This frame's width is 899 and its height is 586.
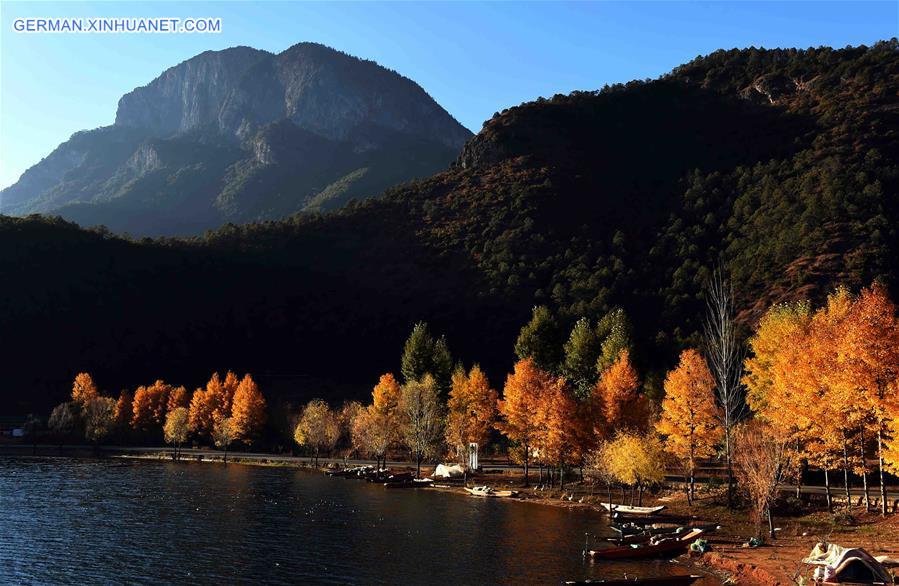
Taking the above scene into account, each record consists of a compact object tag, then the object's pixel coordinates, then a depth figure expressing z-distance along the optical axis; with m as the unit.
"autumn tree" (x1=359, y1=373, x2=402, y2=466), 101.25
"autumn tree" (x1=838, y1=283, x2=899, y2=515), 51.38
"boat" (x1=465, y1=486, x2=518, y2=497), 79.25
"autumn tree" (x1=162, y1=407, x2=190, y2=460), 125.69
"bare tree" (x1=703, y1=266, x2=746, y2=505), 63.03
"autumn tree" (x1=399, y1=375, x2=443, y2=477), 98.25
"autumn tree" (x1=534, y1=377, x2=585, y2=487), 78.69
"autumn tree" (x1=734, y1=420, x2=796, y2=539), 50.38
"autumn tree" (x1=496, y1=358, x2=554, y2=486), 83.50
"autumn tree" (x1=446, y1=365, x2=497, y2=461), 94.56
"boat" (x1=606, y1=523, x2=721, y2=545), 51.97
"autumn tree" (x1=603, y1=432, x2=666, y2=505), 64.75
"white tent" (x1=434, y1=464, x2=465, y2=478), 92.56
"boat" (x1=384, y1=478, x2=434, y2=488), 88.88
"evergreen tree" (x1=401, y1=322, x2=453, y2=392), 112.12
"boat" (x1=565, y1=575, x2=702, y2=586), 40.78
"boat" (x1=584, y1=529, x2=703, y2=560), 47.69
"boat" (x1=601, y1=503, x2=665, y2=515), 63.24
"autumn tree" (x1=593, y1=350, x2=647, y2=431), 79.44
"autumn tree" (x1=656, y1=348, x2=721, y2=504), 68.44
